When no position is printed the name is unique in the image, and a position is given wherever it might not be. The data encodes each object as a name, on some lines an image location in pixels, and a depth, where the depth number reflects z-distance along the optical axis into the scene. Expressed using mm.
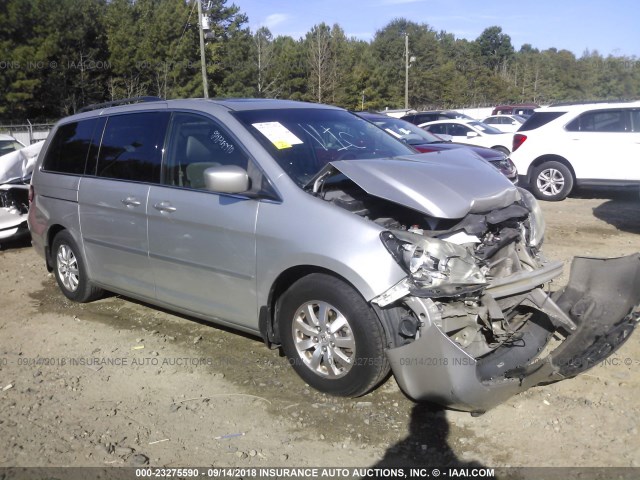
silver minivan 3400
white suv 10531
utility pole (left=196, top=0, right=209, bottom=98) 21850
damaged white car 8312
